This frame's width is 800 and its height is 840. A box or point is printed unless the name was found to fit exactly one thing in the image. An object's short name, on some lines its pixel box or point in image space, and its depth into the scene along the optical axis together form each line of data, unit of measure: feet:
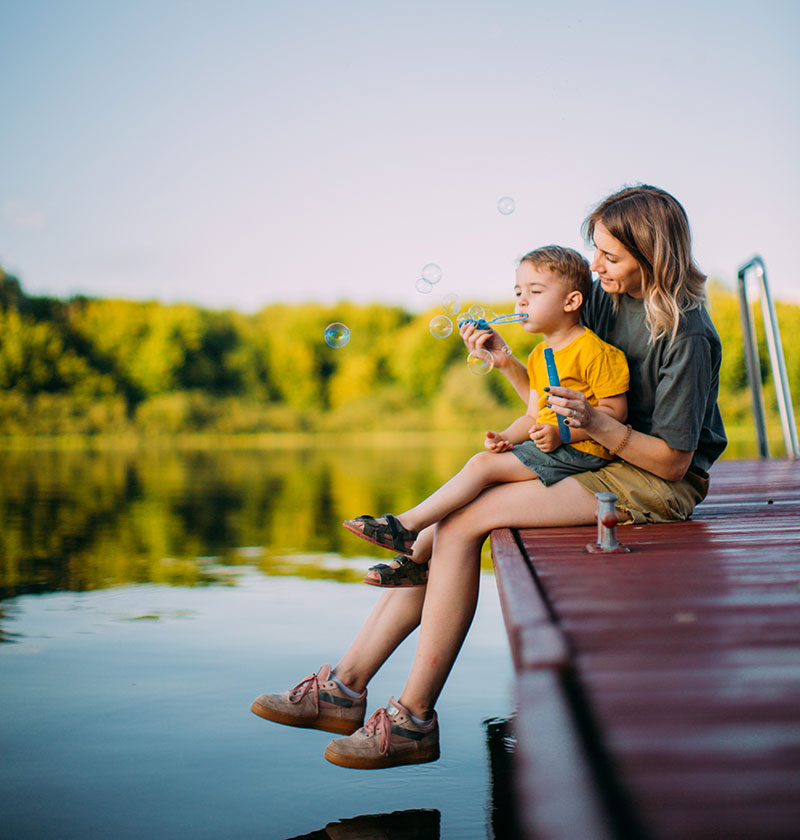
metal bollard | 6.72
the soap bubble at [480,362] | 8.66
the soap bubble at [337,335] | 12.89
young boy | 7.64
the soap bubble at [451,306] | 10.52
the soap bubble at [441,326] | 10.62
